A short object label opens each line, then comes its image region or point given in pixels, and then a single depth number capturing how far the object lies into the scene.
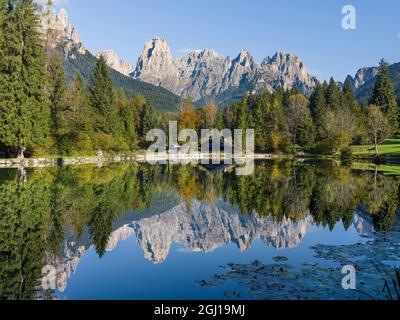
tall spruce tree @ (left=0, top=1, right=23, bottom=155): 39.38
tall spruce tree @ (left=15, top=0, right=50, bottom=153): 41.59
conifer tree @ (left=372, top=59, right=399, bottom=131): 72.81
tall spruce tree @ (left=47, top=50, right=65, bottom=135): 48.60
